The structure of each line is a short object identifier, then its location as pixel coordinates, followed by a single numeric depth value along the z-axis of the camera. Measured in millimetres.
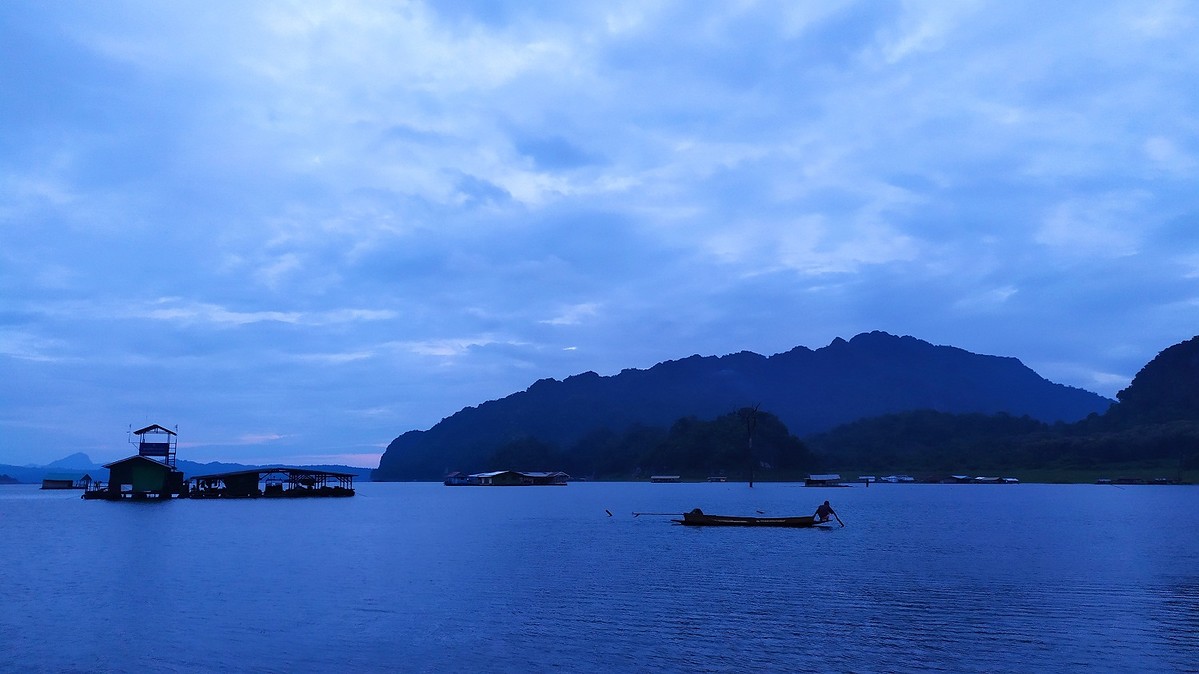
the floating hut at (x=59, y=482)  166800
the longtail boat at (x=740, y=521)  62256
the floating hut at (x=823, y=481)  172250
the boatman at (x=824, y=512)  64062
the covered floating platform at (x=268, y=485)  114375
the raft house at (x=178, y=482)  103000
